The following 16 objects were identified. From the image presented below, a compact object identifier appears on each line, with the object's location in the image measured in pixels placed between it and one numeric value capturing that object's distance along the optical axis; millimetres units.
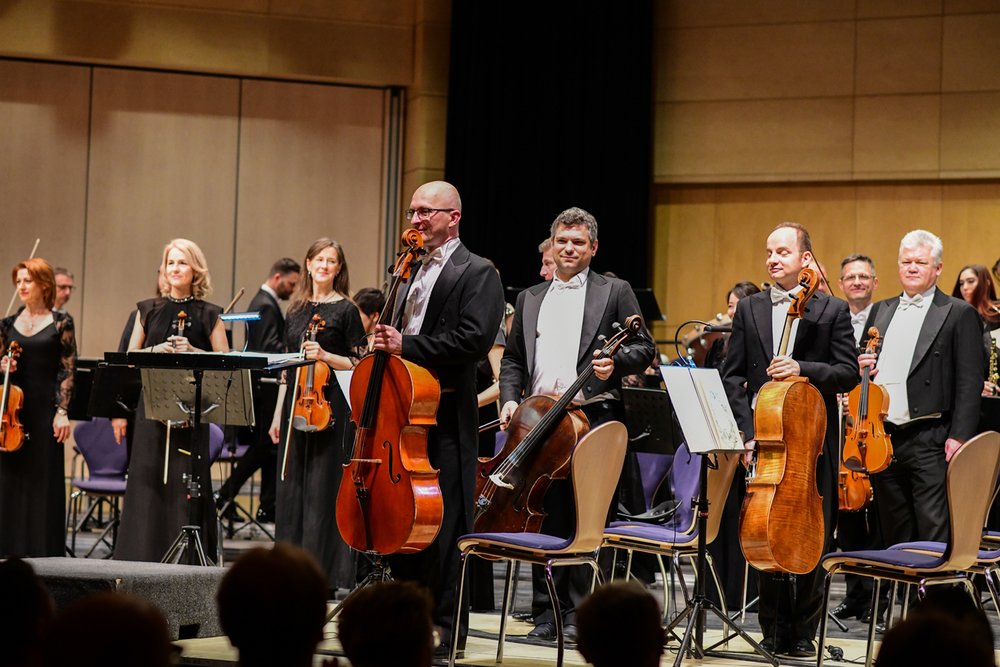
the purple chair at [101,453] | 13430
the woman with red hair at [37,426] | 11914
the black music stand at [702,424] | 7484
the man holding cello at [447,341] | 7828
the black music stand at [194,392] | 9352
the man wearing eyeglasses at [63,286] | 16812
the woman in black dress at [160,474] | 10859
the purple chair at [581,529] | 7520
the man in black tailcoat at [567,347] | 9023
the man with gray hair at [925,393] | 9773
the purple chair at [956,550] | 7230
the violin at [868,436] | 9750
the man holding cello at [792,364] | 8609
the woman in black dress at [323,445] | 10852
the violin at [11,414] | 11750
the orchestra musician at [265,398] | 14844
